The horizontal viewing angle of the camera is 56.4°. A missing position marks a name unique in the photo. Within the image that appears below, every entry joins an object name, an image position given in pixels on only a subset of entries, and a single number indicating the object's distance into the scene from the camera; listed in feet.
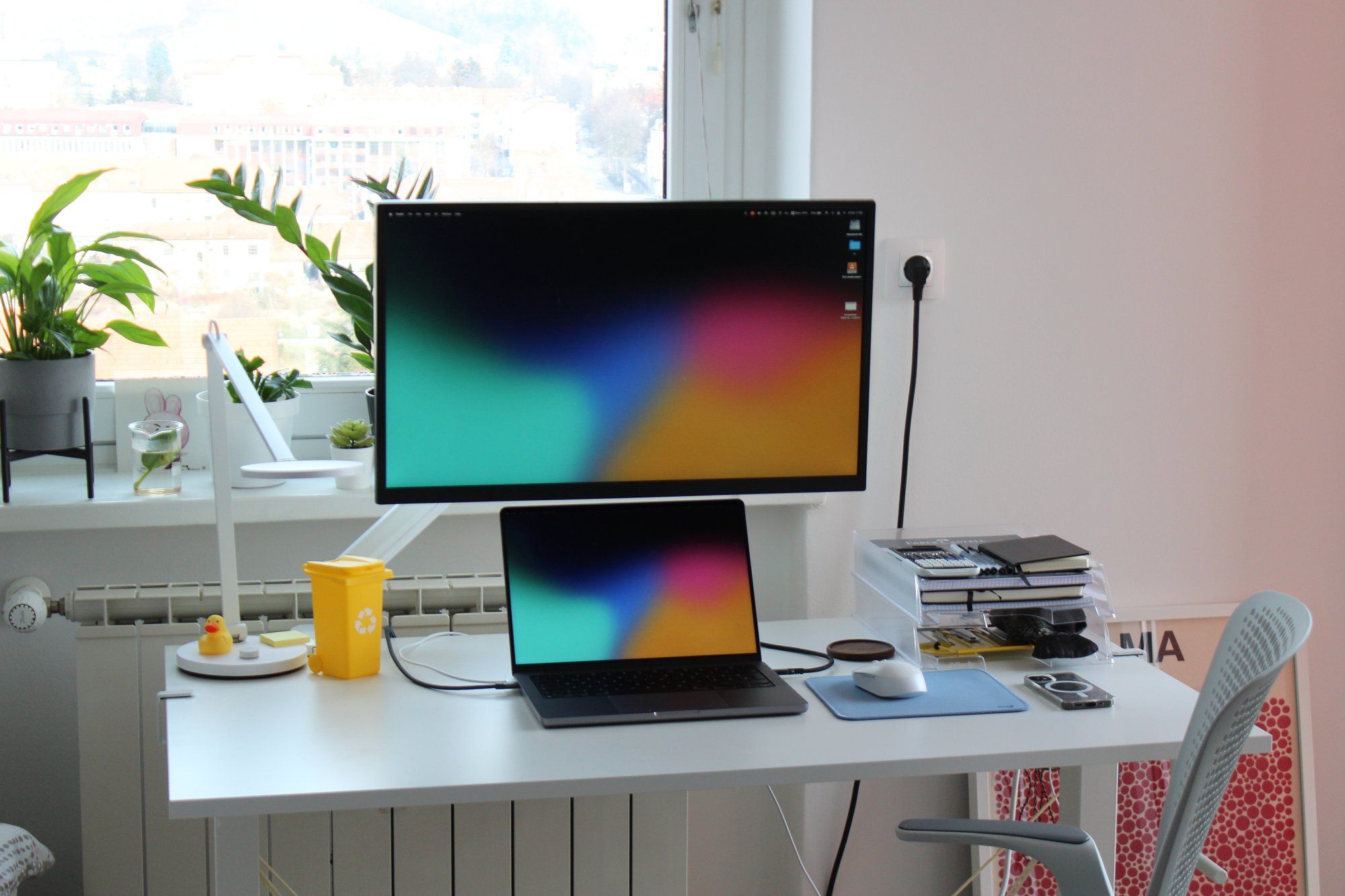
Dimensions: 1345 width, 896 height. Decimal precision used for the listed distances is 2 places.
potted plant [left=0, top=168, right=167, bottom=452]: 5.90
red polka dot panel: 6.73
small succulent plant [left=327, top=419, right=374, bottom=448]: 6.45
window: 6.47
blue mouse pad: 4.62
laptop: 4.89
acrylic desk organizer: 5.22
